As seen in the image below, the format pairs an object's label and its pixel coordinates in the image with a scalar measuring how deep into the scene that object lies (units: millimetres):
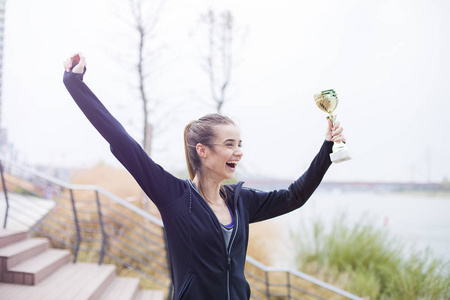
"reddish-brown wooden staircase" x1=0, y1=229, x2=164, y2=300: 2305
